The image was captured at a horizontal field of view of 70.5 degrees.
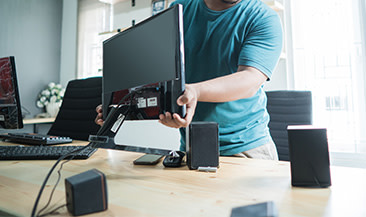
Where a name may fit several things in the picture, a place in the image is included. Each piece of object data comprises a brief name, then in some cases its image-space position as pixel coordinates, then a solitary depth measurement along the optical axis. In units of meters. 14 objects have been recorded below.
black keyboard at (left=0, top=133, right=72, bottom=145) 1.26
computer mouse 0.76
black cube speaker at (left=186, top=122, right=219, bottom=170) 0.71
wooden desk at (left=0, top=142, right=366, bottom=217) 0.45
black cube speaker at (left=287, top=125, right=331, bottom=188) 0.54
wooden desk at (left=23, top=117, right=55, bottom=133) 3.05
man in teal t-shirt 0.96
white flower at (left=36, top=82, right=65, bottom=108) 3.70
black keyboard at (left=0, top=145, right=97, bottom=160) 0.91
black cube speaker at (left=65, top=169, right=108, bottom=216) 0.43
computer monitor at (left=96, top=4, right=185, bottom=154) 0.61
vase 3.65
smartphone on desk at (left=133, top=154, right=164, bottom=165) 0.80
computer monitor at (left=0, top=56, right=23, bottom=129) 1.25
